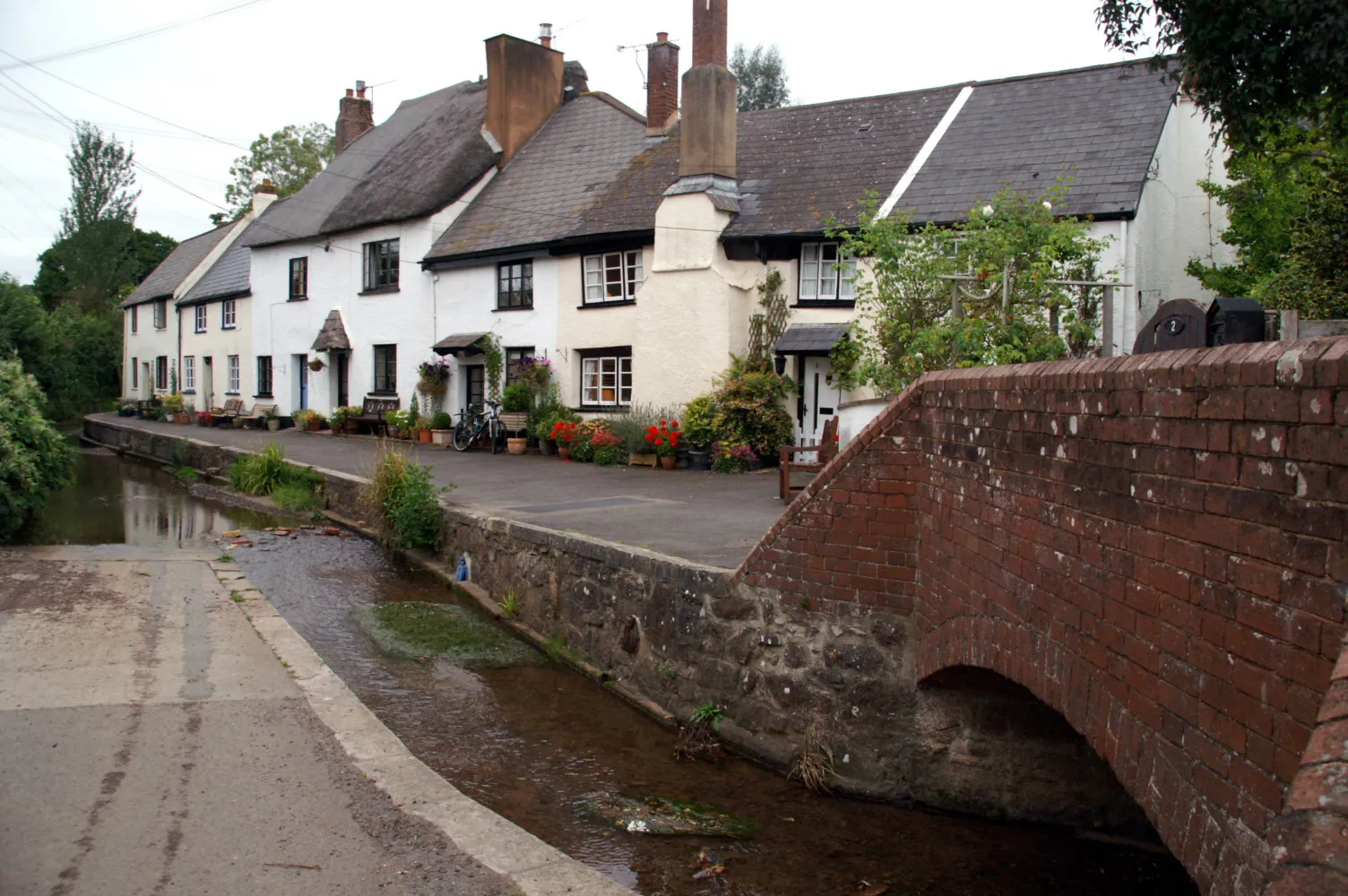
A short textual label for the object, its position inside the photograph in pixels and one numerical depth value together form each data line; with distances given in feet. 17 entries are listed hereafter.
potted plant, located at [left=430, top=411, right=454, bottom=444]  79.97
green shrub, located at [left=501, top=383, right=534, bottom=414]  73.05
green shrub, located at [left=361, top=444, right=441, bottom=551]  44.93
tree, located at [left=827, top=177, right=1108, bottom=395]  35.70
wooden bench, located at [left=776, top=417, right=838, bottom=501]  43.37
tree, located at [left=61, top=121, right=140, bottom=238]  197.06
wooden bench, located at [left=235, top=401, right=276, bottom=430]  102.12
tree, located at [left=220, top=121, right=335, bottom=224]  170.50
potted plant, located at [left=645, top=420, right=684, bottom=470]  61.62
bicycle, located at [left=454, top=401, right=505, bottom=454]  74.08
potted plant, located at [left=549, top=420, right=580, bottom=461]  67.46
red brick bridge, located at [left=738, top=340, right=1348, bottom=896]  8.90
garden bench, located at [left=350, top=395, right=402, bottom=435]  87.97
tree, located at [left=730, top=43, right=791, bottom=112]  161.17
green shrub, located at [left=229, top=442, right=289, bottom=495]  64.13
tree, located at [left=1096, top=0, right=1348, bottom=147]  24.73
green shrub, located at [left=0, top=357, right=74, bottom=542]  41.98
